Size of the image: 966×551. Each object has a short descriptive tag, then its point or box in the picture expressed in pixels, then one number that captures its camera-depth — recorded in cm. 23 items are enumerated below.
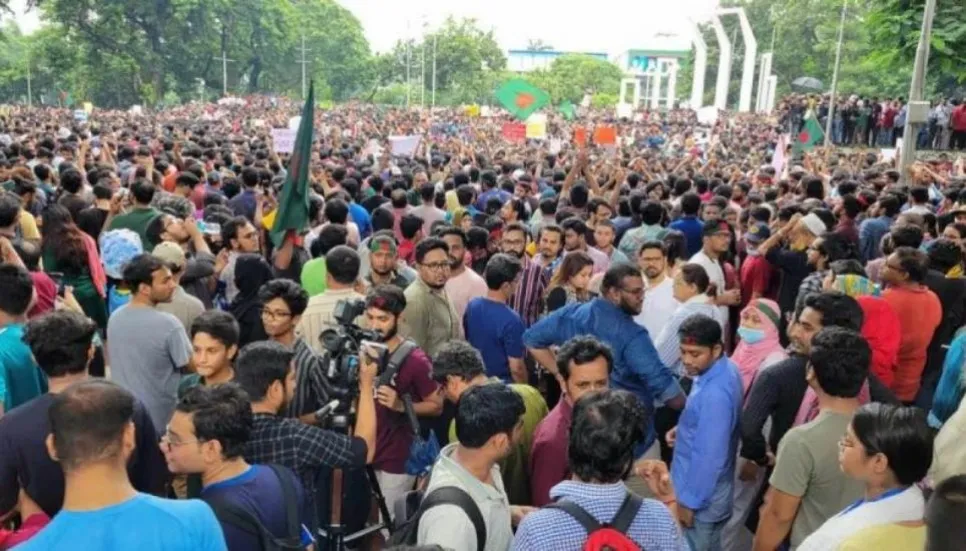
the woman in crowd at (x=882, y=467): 261
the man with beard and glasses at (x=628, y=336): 434
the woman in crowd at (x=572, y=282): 566
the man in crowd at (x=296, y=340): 421
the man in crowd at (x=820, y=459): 327
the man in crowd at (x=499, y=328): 512
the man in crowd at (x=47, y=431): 314
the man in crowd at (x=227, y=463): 277
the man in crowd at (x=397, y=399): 416
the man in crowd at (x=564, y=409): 357
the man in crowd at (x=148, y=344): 438
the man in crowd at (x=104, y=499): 225
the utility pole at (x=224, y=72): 6003
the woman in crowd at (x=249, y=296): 528
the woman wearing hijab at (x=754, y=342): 472
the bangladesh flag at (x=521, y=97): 1794
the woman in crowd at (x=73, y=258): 641
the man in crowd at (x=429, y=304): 527
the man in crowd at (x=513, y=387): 366
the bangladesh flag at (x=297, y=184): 583
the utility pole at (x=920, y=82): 1220
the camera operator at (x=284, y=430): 327
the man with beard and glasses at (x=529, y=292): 633
